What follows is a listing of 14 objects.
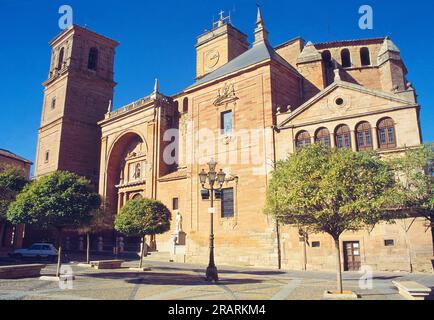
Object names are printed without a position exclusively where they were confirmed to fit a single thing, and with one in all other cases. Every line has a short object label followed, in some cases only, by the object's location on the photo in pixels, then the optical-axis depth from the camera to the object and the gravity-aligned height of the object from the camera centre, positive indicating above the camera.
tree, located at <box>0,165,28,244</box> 23.54 +4.00
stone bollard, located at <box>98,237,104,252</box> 33.19 -0.36
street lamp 14.71 +0.85
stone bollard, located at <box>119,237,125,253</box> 31.50 -0.43
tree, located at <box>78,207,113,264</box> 23.47 +1.34
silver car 26.36 -0.85
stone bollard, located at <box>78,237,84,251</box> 34.41 -0.37
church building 20.33 +8.03
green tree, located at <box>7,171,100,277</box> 14.66 +1.52
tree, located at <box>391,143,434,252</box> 14.04 +2.32
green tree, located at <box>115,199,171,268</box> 18.61 +1.15
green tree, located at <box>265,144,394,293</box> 11.32 +1.55
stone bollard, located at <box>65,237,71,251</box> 34.28 -0.27
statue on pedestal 27.39 +1.35
